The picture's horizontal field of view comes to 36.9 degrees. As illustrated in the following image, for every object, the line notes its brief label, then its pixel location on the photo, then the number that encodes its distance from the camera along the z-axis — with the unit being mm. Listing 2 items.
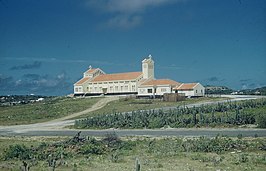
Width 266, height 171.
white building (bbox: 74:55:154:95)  90938
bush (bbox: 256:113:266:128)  32303
